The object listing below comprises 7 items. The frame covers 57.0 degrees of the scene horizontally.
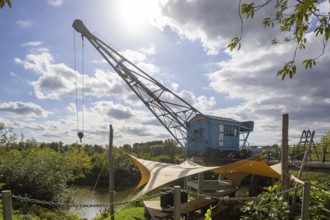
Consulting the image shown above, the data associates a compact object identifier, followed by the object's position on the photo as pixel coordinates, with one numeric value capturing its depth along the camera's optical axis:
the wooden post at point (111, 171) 11.20
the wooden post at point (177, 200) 4.74
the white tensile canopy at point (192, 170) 9.66
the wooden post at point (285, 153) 6.86
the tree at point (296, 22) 2.61
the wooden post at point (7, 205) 3.85
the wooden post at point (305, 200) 5.17
